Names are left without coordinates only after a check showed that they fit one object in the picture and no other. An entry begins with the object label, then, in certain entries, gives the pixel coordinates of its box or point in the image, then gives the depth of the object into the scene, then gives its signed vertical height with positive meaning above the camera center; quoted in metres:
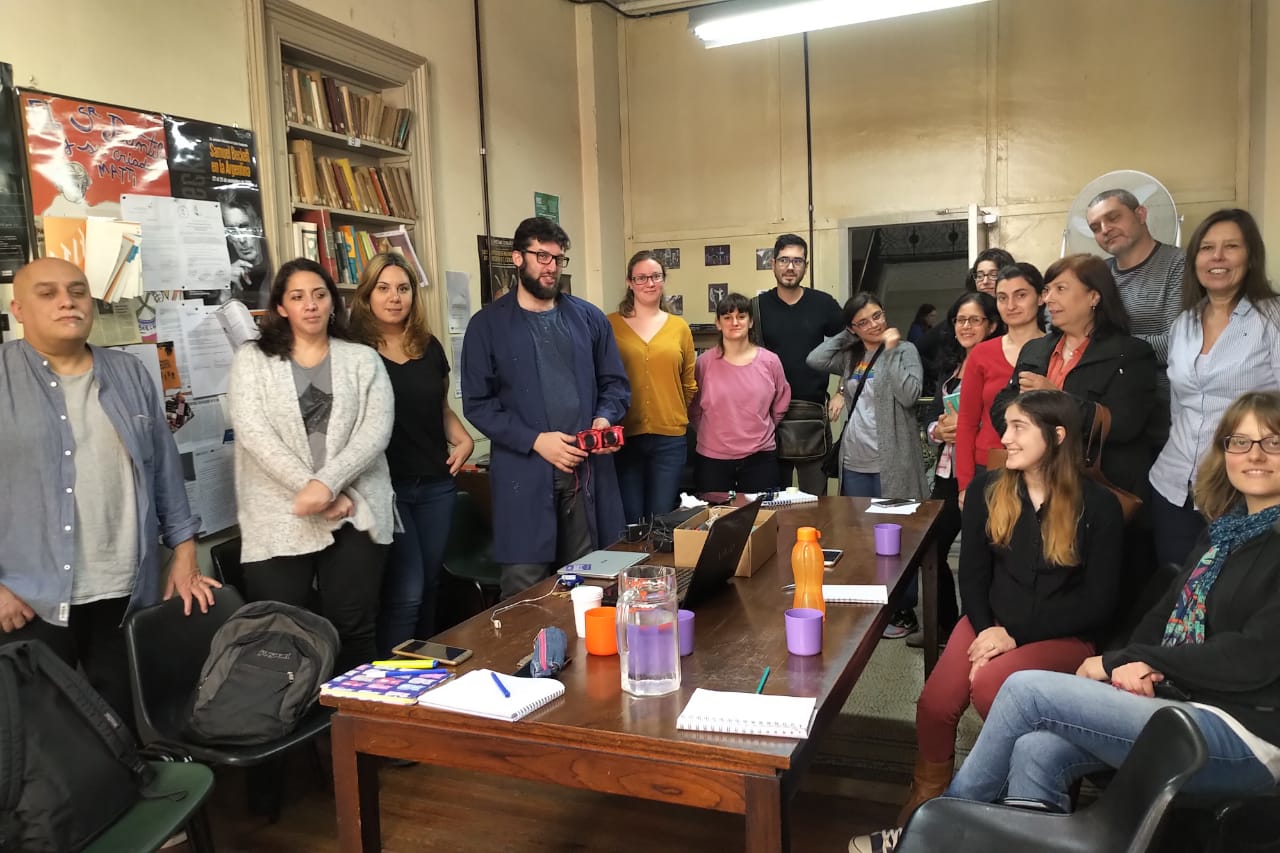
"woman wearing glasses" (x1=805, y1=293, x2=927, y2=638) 3.66 -0.28
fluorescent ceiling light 4.16 +1.52
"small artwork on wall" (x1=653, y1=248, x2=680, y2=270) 6.22 +0.60
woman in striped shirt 2.50 -0.06
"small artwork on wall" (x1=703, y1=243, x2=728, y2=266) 6.11 +0.58
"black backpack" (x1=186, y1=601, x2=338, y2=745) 2.13 -0.75
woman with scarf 1.66 -0.68
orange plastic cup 1.77 -0.55
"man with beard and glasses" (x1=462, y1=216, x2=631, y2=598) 2.98 -0.22
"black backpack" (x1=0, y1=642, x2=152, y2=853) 1.61 -0.71
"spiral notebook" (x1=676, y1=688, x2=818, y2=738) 1.38 -0.57
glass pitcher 1.56 -0.51
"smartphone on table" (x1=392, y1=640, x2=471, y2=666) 1.75 -0.57
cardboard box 2.27 -0.51
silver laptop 2.24 -0.55
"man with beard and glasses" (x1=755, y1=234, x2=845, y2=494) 4.36 +0.09
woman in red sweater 3.11 -0.10
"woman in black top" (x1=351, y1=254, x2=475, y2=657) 3.00 -0.29
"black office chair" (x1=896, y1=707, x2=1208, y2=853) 1.29 -0.81
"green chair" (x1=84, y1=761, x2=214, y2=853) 1.67 -0.85
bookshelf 3.54 +0.96
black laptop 1.96 -0.48
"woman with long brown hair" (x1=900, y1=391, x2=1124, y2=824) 2.16 -0.58
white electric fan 4.40 +0.58
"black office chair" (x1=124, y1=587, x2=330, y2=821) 2.10 -0.76
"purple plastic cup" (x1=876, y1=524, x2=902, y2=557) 2.39 -0.52
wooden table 1.35 -0.60
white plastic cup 1.89 -0.52
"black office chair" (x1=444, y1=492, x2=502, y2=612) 3.64 -0.82
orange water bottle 1.95 -0.50
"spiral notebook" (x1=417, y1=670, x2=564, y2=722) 1.50 -0.58
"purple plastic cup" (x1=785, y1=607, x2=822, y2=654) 1.70 -0.54
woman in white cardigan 2.52 -0.28
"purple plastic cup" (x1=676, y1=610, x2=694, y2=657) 1.75 -0.55
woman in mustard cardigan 3.70 -0.19
